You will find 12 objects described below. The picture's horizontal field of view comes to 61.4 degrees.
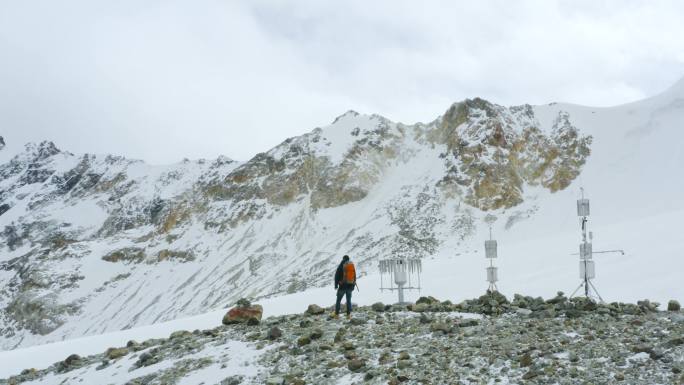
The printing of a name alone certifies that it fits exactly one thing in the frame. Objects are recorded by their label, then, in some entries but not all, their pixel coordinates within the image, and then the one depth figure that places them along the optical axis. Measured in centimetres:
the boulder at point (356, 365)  1278
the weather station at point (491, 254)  2388
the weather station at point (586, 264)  2031
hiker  1927
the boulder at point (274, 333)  1648
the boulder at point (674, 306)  1686
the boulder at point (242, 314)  2075
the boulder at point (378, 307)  2012
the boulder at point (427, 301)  2132
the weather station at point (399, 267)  2383
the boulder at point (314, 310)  2067
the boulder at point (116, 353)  1869
